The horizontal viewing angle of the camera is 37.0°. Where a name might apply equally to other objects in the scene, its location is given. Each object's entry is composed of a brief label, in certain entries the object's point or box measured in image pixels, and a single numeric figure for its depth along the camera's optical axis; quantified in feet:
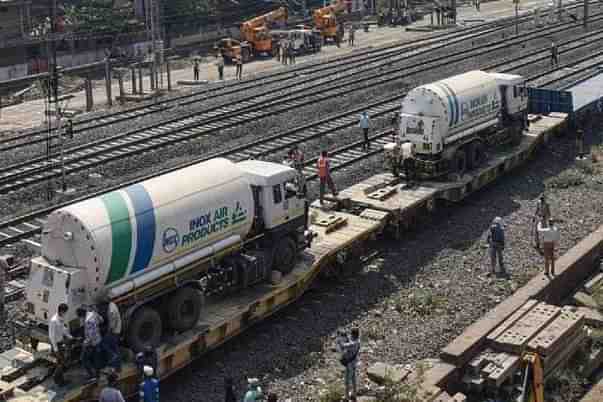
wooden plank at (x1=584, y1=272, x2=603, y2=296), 64.23
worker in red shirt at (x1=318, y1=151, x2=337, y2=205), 75.87
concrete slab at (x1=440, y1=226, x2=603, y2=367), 51.19
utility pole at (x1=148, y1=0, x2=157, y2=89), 134.12
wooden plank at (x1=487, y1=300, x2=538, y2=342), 53.09
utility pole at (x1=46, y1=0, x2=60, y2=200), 85.13
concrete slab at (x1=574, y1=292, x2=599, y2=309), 61.26
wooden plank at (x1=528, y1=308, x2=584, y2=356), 51.21
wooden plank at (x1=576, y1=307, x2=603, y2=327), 58.34
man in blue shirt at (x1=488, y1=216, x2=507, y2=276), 64.75
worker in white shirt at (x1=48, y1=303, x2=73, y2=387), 45.01
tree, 197.88
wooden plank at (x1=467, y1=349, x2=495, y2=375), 50.39
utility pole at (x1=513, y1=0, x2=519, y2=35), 196.89
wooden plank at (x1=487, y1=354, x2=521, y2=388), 49.34
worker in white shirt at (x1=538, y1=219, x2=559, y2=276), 63.00
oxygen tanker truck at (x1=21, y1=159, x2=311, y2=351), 46.50
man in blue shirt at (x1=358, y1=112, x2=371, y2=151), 96.27
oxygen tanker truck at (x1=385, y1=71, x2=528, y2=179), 78.69
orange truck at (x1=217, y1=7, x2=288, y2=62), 176.45
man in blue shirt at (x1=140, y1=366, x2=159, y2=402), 44.06
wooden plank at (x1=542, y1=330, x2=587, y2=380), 51.65
